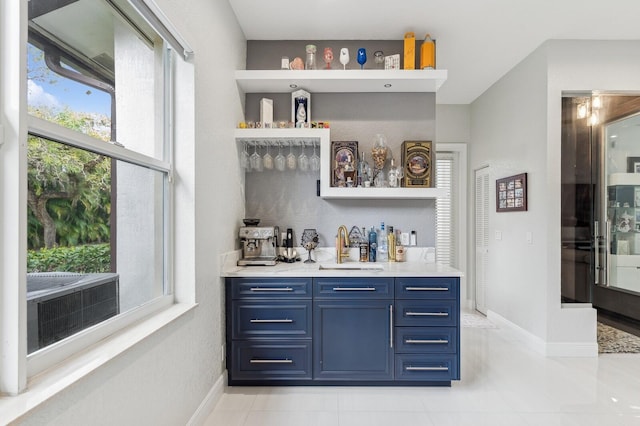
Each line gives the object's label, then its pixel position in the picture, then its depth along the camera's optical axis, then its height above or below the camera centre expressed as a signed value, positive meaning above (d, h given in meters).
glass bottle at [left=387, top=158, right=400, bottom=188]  2.95 +0.30
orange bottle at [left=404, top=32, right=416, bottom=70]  2.88 +1.40
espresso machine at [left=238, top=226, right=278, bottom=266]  2.77 -0.29
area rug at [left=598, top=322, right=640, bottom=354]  3.24 -1.33
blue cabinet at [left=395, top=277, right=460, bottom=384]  2.47 -0.88
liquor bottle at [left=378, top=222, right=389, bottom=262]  3.09 -0.31
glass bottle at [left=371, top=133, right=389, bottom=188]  2.97 +0.51
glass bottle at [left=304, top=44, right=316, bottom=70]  2.97 +1.40
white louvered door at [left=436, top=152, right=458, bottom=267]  4.90 -0.11
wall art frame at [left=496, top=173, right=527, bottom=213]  3.53 +0.22
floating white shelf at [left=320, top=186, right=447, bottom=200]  2.83 +0.17
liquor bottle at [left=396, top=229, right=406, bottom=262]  3.02 -0.33
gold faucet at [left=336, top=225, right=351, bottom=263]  3.00 -0.26
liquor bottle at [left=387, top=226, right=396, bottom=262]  3.04 -0.30
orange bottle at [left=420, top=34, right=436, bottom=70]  2.85 +1.35
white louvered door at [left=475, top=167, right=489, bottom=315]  4.54 -0.30
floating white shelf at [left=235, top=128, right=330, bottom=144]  2.79 +0.66
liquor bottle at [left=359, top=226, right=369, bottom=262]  3.03 -0.35
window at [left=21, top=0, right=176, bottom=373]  1.07 +0.16
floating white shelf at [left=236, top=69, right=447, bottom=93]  2.79 +1.13
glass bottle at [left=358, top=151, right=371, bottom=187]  3.00 +0.36
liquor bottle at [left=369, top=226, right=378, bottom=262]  3.04 -0.30
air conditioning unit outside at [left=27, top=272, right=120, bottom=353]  1.05 -0.33
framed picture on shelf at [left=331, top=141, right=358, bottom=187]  2.96 +0.45
